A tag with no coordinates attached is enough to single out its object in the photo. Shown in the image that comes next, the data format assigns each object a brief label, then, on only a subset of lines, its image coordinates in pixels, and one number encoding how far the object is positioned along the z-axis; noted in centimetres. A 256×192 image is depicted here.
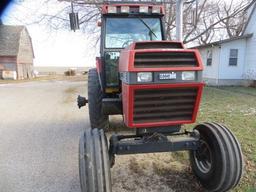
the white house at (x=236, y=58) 1163
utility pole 549
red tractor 208
